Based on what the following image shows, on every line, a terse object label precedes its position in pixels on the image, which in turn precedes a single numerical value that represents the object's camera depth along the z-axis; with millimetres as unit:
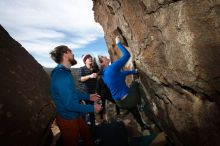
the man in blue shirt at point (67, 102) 1875
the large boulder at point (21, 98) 1715
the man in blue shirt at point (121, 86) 2464
